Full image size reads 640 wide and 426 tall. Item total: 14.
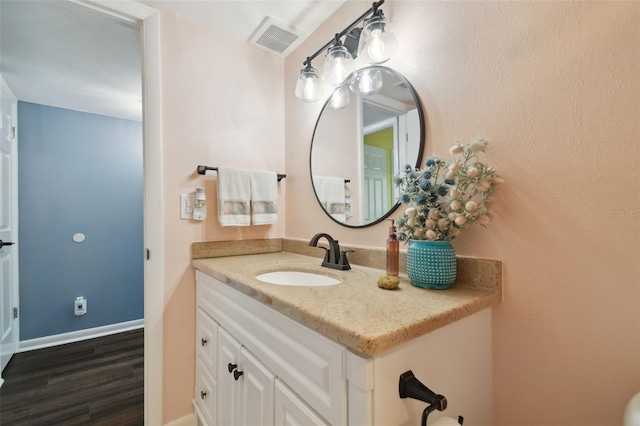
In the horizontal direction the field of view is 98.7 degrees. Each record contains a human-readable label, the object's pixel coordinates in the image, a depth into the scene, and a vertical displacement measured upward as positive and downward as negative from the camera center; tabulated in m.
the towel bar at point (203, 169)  1.43 +0.23
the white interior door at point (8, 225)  1.87 -0.07
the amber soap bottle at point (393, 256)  0.94 -0.15
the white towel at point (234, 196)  1.45 +0.09
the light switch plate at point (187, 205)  1.42 +0.05
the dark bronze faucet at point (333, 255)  1.18 -0.19
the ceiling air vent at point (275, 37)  1.49 +1.02
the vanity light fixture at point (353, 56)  1.06 +0.67
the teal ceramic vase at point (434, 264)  0.82 -0.16
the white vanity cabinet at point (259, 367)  0.62 -0.45
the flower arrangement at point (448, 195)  0.79 +0.05
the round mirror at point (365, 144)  1.09 +0.31
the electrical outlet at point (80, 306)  2.40 -0.80
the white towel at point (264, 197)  1.55 +0.09
